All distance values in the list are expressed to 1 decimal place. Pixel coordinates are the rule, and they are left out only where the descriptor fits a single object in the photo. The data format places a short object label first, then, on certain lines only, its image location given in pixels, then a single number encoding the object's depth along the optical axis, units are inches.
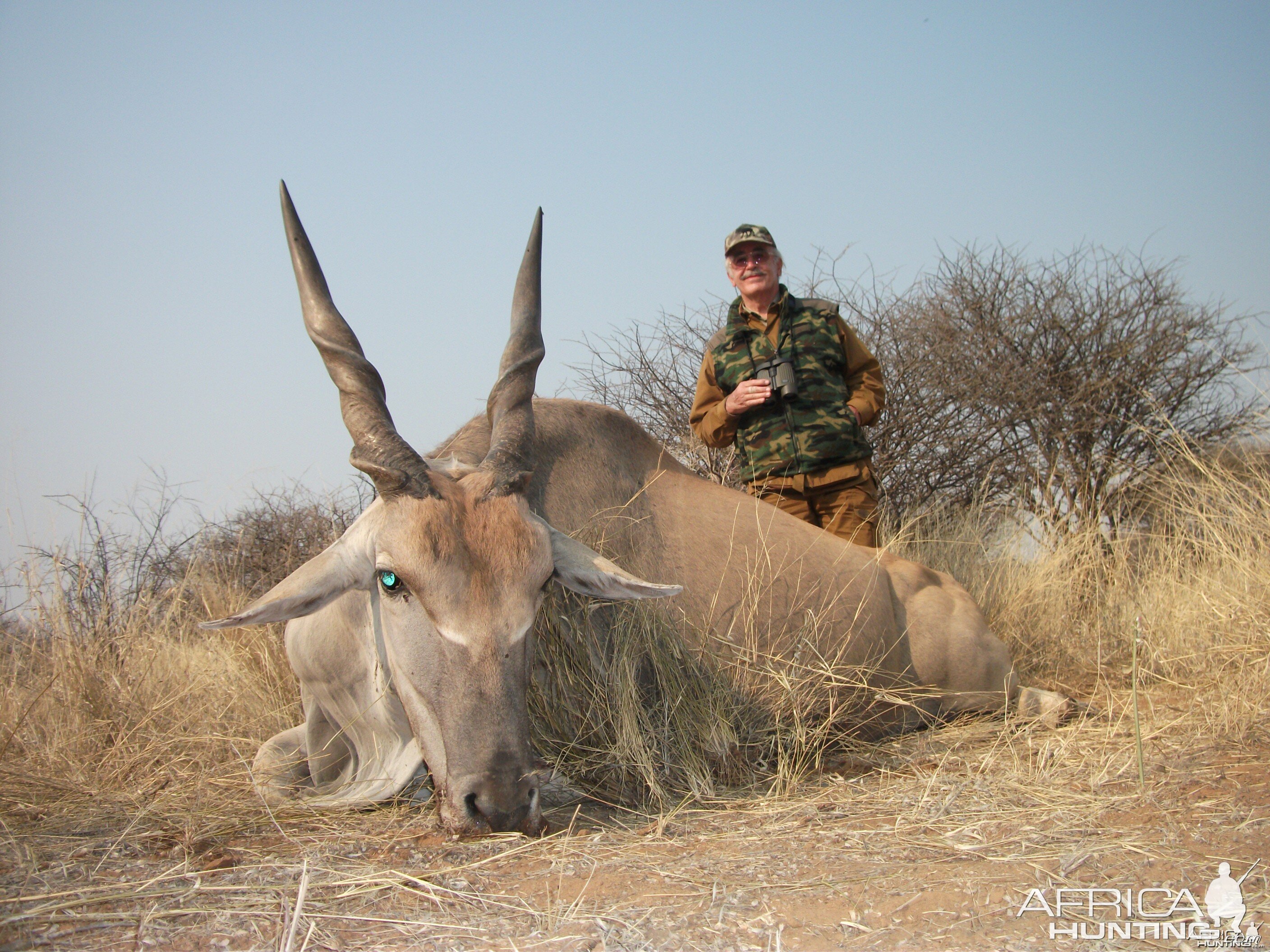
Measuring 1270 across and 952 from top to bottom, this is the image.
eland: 113.5
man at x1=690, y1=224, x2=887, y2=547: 214.4
